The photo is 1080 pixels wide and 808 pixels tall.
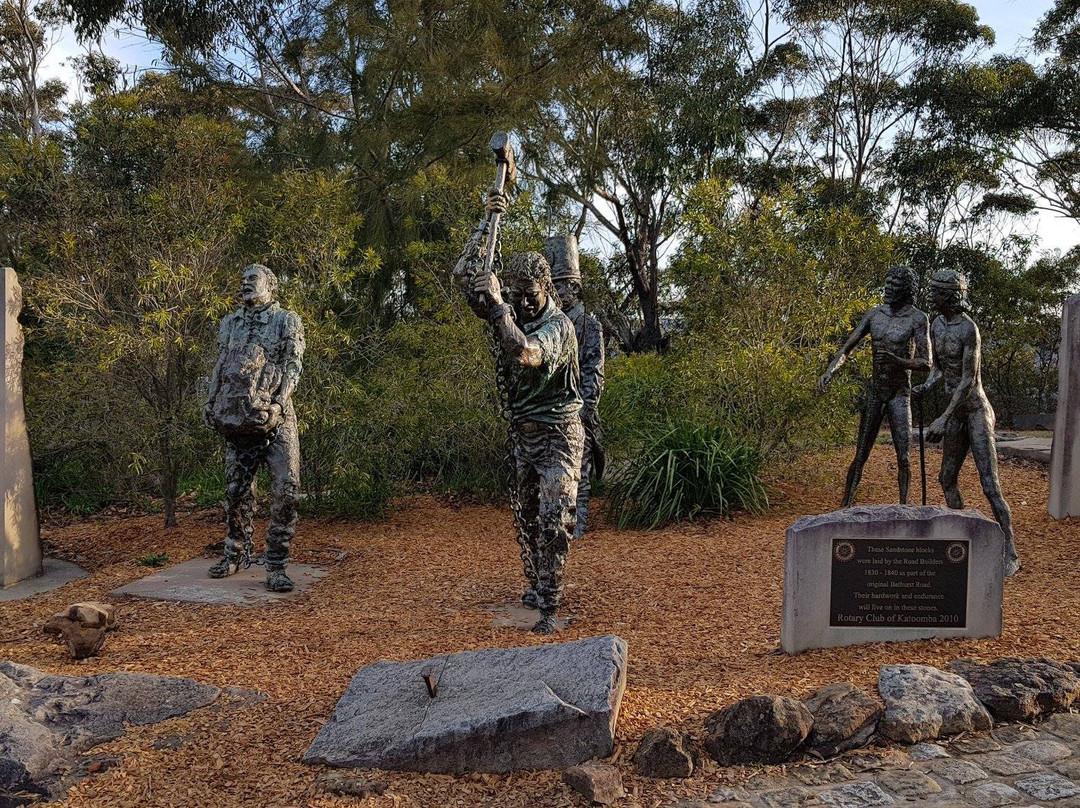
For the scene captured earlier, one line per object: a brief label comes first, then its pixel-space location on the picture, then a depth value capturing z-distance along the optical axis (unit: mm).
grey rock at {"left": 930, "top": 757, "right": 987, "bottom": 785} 3307
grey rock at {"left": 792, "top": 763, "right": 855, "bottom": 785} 3316
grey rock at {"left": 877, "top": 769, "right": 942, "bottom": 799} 3207
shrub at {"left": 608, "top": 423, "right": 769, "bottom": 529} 9352
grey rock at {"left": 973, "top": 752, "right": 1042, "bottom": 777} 3352
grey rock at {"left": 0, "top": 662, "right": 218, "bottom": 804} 3293
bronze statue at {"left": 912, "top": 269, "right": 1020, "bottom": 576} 6629
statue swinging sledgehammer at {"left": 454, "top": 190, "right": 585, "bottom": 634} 4980
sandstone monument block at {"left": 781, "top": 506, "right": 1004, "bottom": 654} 4641
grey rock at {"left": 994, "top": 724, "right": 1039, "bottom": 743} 3619
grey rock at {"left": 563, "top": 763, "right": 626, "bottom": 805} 3148
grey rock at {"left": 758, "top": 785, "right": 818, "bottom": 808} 3160
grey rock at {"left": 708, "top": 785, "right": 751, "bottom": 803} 3191
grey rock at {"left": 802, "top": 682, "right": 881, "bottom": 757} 3496
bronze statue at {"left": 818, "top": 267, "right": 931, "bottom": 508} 7863
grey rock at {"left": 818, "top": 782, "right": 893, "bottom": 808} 3145
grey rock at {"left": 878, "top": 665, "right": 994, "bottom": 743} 3598
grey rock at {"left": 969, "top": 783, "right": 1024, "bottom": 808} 3125
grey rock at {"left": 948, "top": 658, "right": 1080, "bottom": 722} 3762
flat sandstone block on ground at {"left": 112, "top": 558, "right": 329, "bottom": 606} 6297
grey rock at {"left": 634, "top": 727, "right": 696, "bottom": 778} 3330
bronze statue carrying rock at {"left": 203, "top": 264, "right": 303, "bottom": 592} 6430
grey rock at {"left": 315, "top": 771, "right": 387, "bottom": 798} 3189
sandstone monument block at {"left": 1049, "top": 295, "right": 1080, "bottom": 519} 8508
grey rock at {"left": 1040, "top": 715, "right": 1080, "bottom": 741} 3641
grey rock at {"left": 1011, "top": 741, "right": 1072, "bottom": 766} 3445
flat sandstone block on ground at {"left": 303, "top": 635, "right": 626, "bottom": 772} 3350
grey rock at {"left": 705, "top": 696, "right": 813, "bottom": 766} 3430
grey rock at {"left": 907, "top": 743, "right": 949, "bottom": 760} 3486
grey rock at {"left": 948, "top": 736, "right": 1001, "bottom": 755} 3537
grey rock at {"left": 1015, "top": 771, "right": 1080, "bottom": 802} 3158
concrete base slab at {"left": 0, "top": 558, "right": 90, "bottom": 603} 6949
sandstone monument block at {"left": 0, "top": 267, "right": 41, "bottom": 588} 7121
